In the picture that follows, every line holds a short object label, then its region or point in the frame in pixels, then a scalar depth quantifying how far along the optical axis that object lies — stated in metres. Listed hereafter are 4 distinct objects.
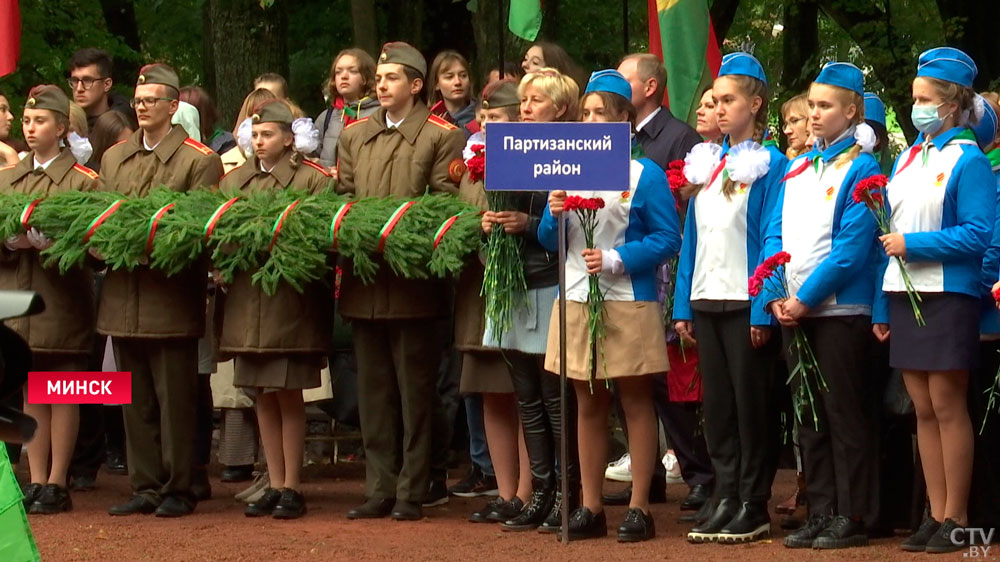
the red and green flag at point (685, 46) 10.91
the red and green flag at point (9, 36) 12.14
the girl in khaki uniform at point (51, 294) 9.16
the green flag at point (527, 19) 11.12
